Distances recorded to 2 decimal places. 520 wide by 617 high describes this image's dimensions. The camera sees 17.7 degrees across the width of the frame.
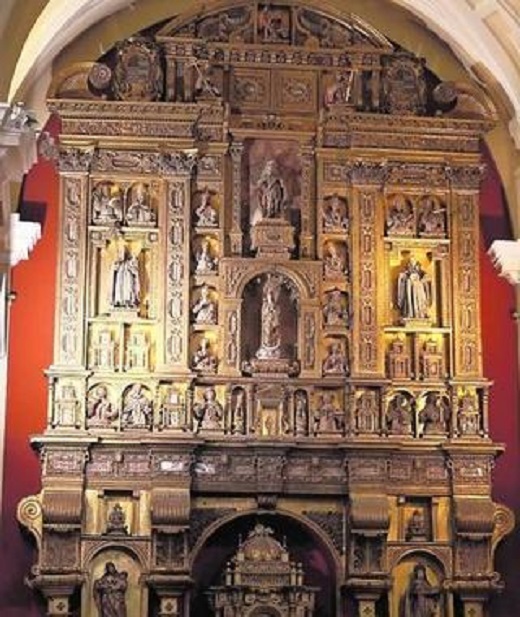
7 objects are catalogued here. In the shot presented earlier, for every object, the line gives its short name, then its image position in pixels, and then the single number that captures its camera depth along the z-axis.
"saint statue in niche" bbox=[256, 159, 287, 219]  19.88
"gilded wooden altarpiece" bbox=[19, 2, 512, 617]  18.86
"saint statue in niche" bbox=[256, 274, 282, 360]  19.50
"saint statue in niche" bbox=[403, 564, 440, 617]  18.84
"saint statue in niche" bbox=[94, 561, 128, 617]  18.48
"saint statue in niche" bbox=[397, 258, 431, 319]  19.75
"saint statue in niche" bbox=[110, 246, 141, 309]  19.42
